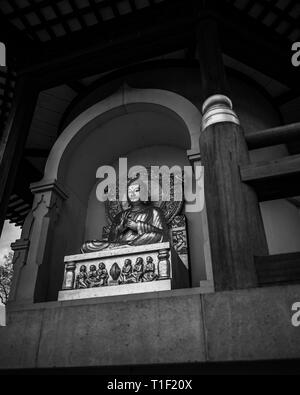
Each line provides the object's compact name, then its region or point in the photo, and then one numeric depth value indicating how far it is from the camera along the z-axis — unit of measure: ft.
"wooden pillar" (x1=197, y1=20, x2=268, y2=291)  7.55
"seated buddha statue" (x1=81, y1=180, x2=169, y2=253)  15.87
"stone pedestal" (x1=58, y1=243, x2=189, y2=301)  13.92
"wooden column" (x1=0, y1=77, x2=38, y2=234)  16.20
